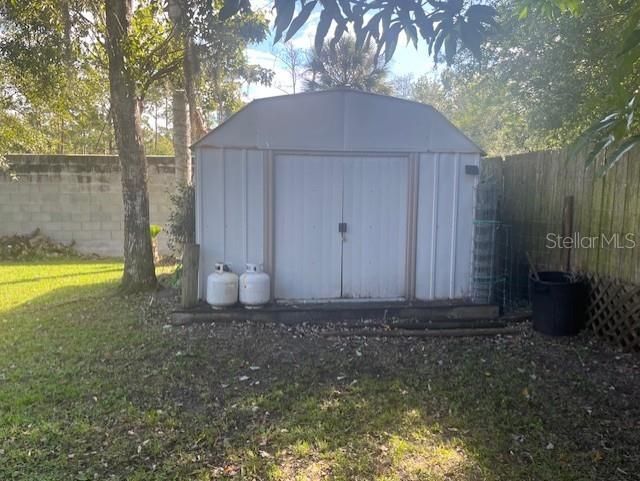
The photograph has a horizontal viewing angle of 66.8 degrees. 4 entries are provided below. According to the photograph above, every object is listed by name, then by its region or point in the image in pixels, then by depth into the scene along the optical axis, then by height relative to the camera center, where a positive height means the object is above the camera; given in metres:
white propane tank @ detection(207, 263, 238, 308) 5.20 -0.91
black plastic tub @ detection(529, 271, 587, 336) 4.79 -0.99
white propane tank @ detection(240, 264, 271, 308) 5.24 -0.92
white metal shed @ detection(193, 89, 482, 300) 5.37 +0.09
